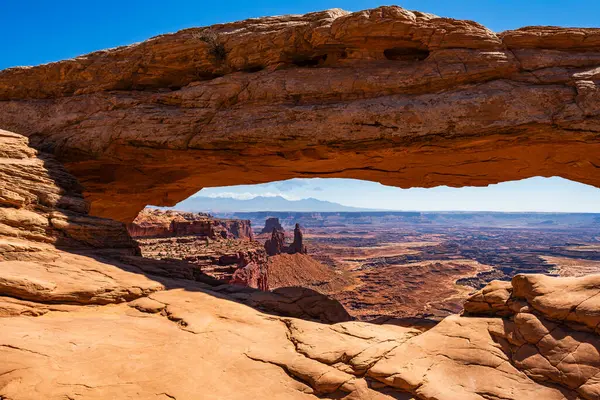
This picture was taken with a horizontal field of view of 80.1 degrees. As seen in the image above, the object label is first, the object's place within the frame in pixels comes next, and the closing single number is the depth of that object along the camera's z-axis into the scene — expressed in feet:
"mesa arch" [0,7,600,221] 40.47
